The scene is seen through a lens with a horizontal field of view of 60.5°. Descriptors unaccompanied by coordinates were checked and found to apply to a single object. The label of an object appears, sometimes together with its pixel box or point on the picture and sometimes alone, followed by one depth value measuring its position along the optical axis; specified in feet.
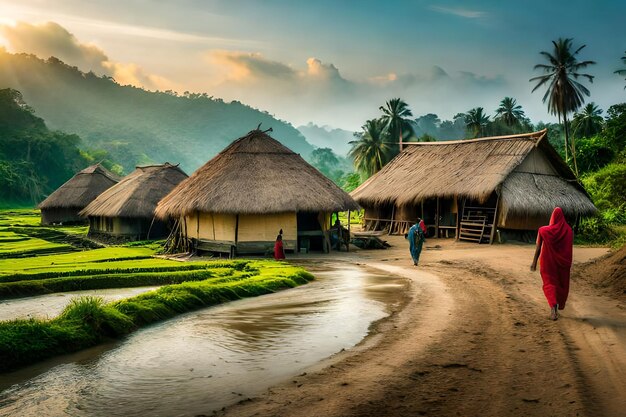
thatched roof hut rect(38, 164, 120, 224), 140.15
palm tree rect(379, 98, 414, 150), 178.19
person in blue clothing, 58.75
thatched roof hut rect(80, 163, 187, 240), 105.09
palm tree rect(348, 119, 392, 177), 166.71
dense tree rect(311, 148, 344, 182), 361.30
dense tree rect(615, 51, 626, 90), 142.31
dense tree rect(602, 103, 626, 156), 120.47
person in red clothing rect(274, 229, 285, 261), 66.49
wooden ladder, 84.58
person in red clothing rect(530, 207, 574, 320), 27.91
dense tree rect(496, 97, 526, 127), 193.06
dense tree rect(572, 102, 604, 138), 195.31
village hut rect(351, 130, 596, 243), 81.66
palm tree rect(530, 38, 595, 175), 146.00
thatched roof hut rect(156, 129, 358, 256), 71.72
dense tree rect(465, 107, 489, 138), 194.24
